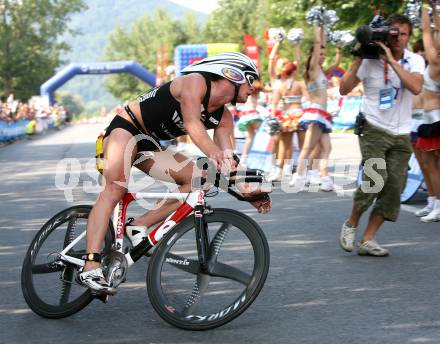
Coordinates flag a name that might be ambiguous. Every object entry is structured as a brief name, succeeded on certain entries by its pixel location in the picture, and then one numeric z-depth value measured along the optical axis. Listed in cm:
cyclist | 948
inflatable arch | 13125
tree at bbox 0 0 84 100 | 14537
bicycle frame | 967
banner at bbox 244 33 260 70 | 5197
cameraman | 1396
